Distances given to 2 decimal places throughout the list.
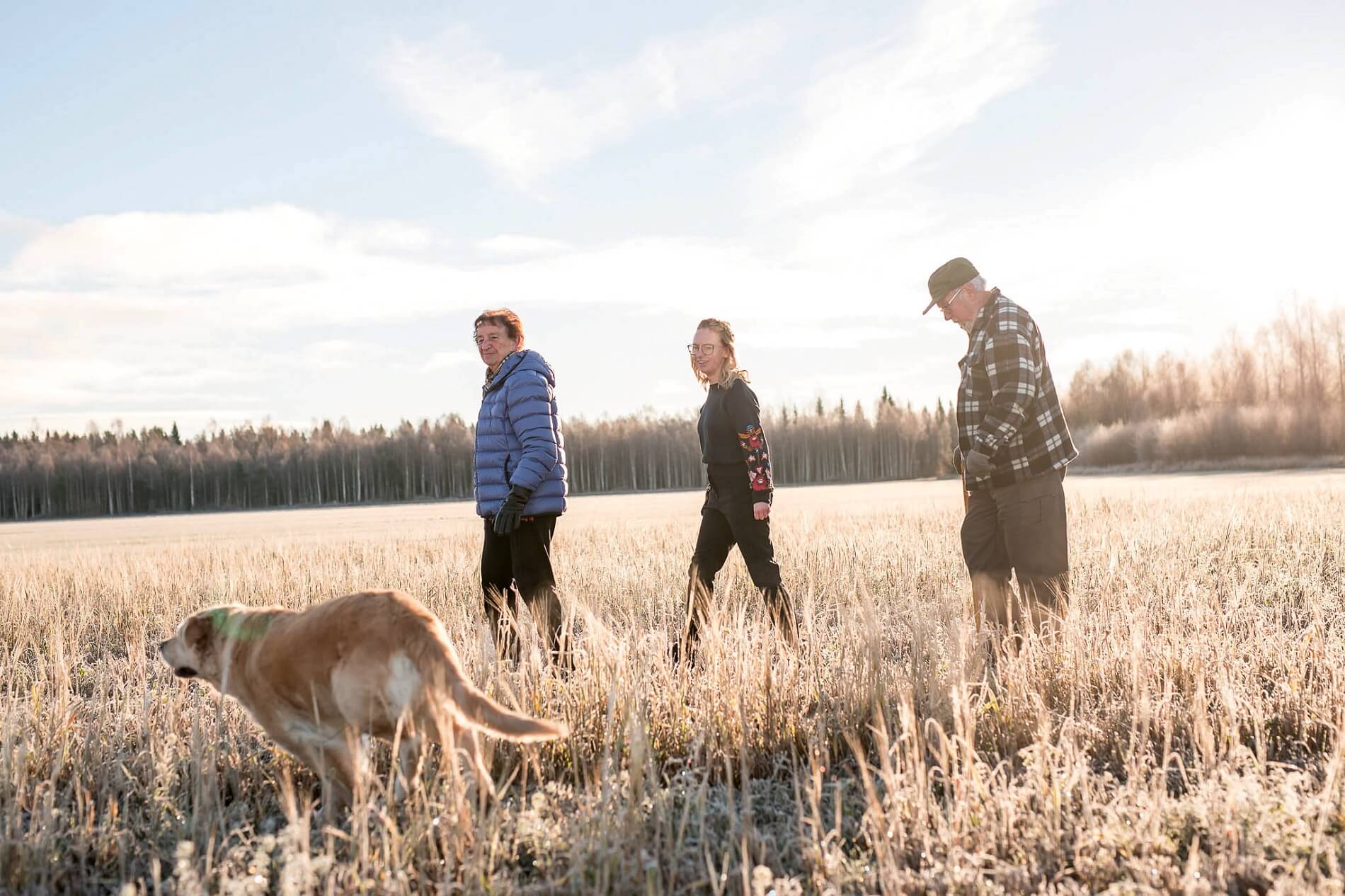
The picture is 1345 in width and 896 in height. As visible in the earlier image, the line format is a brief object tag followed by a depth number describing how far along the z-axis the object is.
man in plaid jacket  5.05
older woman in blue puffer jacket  5.20
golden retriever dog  2.83
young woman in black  5.68
